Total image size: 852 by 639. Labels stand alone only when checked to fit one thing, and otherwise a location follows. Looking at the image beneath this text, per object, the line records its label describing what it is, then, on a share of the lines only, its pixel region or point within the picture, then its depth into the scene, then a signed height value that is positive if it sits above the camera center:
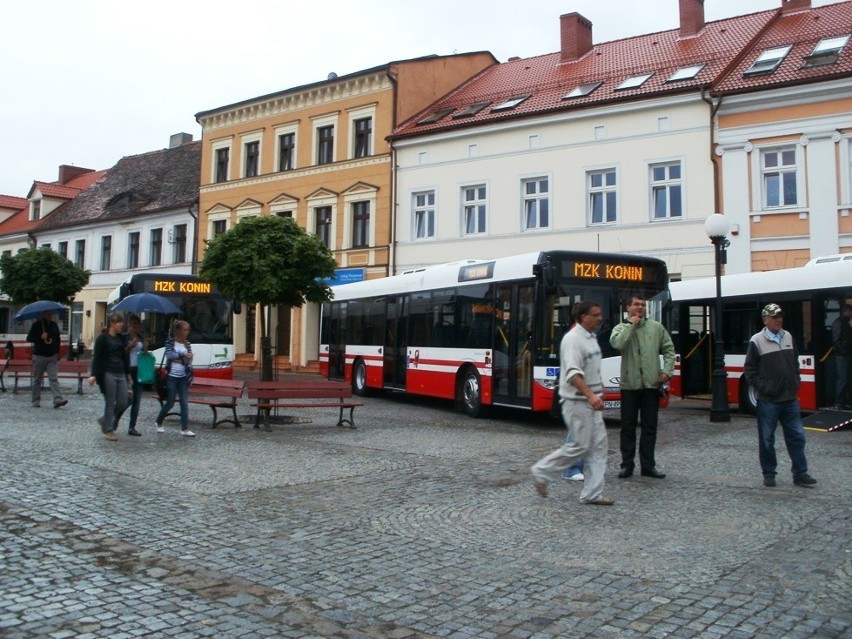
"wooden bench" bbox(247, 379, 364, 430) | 13.81 -0.63
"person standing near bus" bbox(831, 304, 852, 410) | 14.46 +0.11
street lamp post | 15.34 +0.19
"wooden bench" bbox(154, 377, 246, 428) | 14.05 -0.61
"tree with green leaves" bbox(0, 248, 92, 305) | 25.52 +2.33
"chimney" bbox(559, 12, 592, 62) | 32.06 +12.31
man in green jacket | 8.91 -0.18
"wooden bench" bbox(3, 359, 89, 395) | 20.83 -0.36
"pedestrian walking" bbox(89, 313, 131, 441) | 12.11 -0.25
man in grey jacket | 8.41 -0.31
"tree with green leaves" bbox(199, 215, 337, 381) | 15.44 +1.71
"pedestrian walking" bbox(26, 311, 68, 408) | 16.94 +0.02
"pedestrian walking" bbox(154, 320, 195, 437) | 13.26 -0.22
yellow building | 32.94 +8.16
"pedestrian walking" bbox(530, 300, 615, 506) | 7.58 -0.50
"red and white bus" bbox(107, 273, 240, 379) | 21.62 +0.94
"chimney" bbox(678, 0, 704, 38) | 29.62 +11.99
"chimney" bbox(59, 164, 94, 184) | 56.88 +12.30
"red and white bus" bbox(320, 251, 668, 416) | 14.30 +0.70
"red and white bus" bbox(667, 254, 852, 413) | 14.90 +0.78
